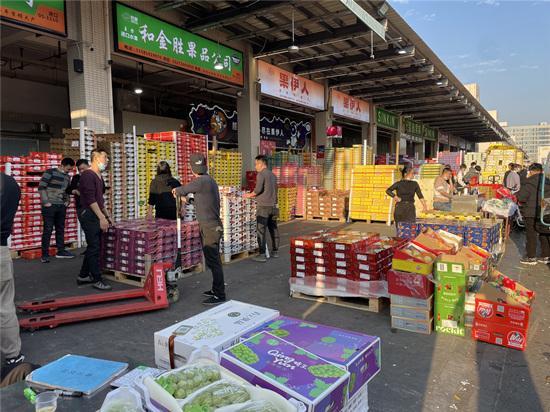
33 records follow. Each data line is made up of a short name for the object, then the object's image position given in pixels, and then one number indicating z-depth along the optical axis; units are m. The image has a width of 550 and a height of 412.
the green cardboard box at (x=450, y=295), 4.45
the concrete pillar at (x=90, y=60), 9.11
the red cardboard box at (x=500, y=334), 4.12
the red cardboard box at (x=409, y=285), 4.52
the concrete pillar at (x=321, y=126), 19.17
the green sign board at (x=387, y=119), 25.11
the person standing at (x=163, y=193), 7.16
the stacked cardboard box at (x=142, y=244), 6.35
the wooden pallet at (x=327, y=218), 14.08
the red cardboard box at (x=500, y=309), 4.07
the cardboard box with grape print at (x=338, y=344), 2.11
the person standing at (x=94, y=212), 5.91
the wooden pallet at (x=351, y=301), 5.28
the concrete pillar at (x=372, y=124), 23.97
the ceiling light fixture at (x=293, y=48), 12.34
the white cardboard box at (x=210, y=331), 2.26
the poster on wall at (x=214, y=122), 15.88
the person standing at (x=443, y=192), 9.64
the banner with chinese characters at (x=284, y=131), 19.59
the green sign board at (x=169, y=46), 9.86
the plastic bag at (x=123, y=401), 1.67
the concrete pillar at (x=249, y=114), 14.54
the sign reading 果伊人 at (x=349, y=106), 20.02
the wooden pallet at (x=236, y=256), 8.09
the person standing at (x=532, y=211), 7.68
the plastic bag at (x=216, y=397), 1.60
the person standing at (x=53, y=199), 8.05
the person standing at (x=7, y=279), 3.52
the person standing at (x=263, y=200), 8.09
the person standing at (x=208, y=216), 5.51
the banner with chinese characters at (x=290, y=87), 15.25
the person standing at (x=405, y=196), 7.64
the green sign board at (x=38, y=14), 7.54
